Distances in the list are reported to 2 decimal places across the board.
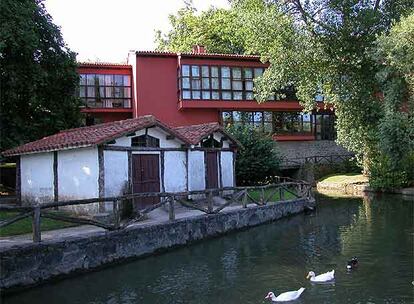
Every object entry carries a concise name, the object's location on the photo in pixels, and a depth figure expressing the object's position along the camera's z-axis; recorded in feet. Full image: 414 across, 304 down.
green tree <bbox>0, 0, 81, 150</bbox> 78.79
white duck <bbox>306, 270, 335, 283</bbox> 36.37
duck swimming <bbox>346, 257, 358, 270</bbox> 39.86
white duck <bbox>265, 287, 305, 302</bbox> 31.76
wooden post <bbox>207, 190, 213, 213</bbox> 58.95
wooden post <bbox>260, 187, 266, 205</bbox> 70.85
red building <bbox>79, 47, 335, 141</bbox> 120.88
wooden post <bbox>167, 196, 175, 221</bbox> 52.70
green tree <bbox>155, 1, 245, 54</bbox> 164.04
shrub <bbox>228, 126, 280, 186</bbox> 103.30
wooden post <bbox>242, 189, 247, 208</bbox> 67.00
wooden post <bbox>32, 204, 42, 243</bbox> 37.65
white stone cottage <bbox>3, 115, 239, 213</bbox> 56.90
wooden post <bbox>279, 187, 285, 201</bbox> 78.54
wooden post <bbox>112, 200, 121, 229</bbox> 45.32
